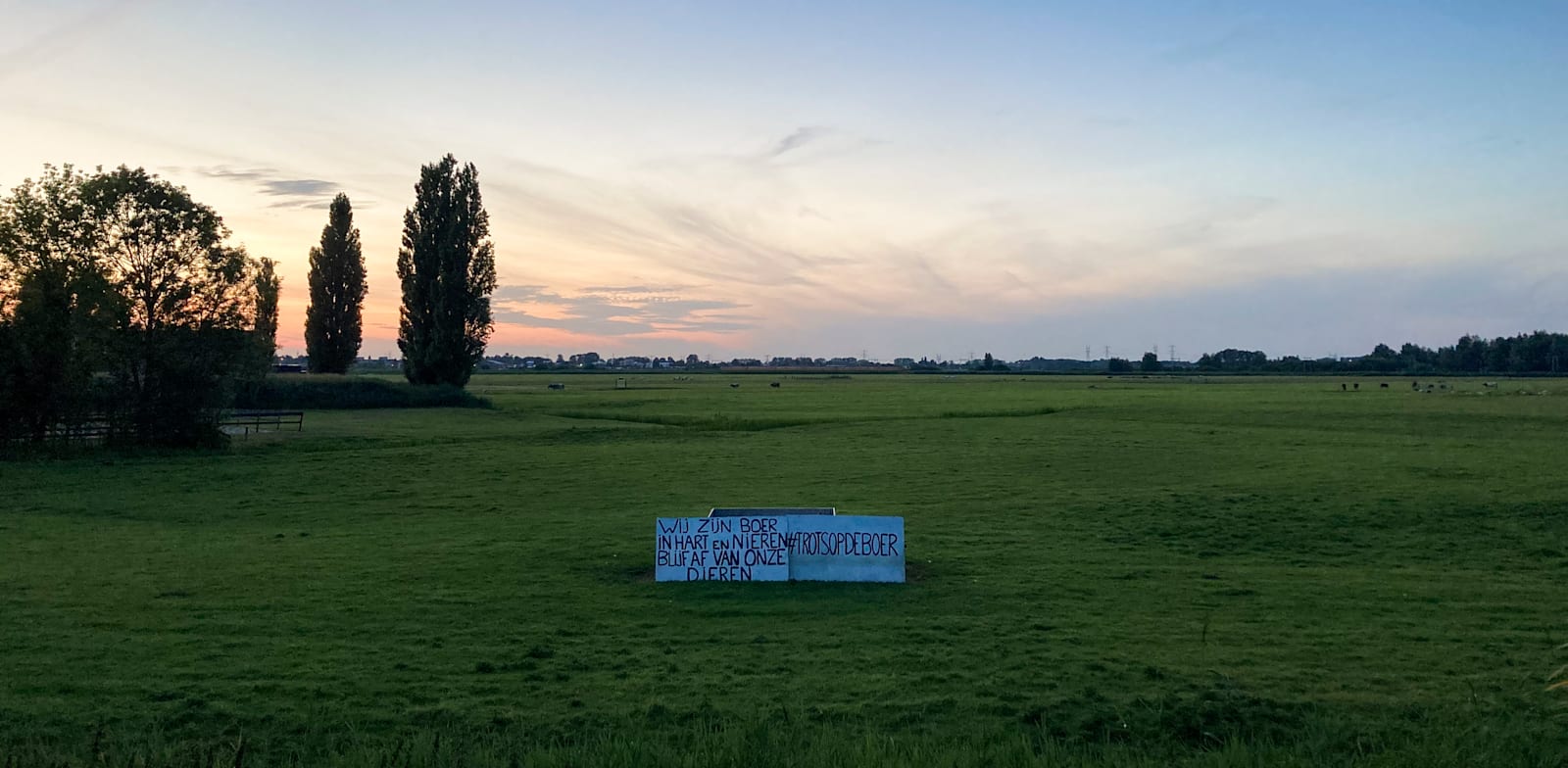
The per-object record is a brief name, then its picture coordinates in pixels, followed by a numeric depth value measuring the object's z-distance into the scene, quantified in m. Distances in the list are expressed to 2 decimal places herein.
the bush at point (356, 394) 67.69
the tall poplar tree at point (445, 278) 70.19
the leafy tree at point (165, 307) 35.78
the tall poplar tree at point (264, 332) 38.78
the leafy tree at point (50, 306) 34.00
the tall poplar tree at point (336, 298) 78.38
